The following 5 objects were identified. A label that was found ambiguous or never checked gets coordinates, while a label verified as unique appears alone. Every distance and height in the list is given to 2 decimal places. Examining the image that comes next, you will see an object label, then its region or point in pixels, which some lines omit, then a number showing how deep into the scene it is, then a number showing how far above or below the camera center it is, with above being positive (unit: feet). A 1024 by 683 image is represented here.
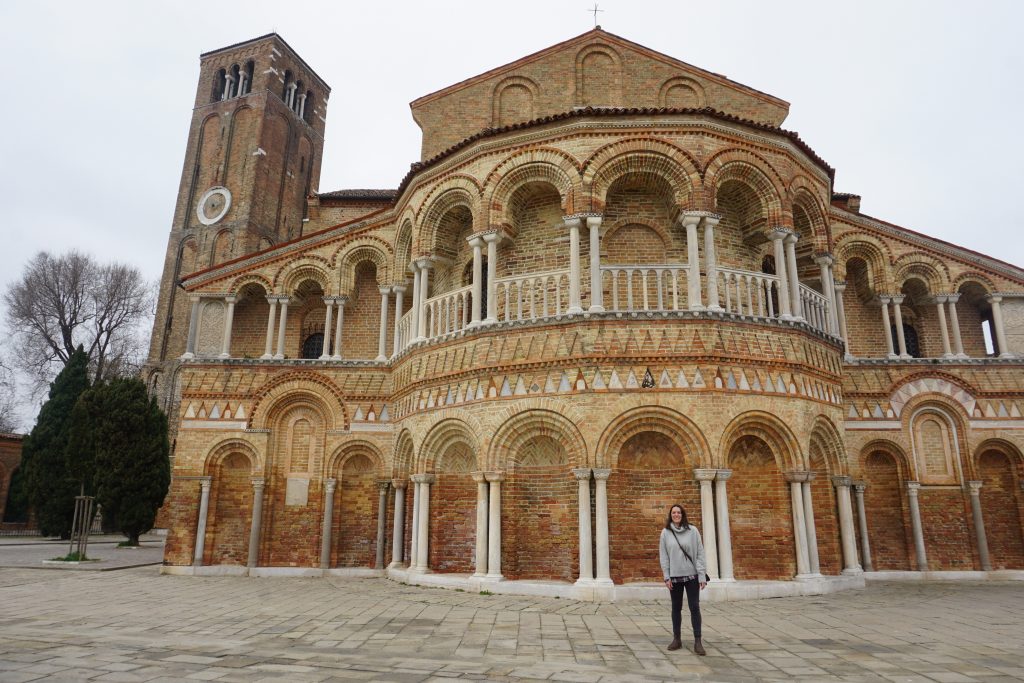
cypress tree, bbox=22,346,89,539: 87.30 +5.90
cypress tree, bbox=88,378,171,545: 71.67 +5.52
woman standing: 22.89 -1.69
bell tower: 113.39 +61.24
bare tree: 112.68 +32.91
